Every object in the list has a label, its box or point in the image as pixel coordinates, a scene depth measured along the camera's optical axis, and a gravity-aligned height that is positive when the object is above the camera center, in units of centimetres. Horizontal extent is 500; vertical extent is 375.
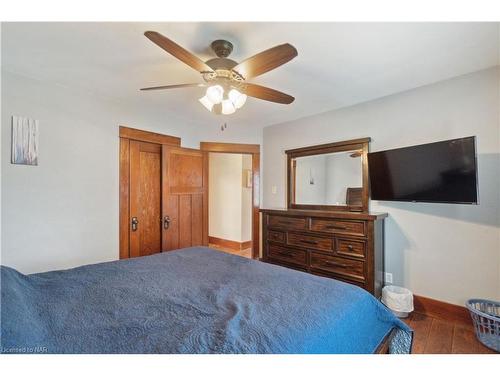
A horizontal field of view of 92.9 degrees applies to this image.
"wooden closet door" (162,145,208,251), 319 -10
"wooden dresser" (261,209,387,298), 243 -61
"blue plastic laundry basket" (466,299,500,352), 182 -104
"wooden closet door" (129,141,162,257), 295 -9
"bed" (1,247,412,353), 87 -56
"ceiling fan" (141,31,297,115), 136 +80
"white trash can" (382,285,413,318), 231 -110
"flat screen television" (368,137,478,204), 186 +16
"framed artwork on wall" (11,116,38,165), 208 +45
